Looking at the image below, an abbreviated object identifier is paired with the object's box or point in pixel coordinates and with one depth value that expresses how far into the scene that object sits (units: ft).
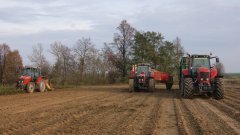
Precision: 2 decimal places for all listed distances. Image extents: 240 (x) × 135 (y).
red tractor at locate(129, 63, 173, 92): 64.73
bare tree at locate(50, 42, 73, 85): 143.74
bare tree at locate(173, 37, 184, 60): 160.06
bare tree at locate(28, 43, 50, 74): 151.19
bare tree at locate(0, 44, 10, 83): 161.94
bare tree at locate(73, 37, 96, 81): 144.54
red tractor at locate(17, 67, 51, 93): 63.60
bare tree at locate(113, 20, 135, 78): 129.76
